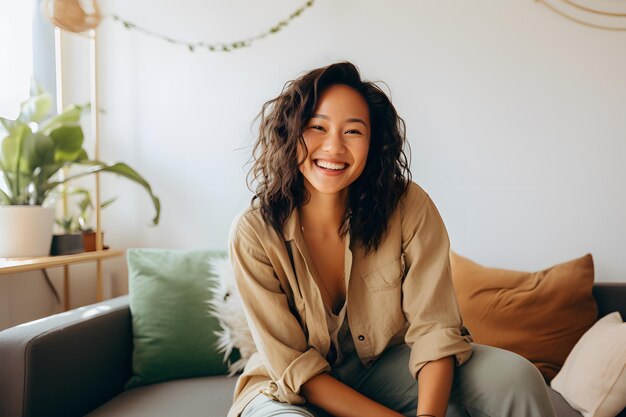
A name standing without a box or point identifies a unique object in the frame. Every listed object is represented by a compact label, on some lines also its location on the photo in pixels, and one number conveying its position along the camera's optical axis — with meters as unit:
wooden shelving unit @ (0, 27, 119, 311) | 1.95
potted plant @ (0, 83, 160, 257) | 1.67
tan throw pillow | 1.65
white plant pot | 1.71
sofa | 1.22
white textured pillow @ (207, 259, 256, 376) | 1.66
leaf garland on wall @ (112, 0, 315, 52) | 2.05
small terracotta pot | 1.94
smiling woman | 1.16
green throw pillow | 1.63
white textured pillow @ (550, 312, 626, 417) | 1.38
